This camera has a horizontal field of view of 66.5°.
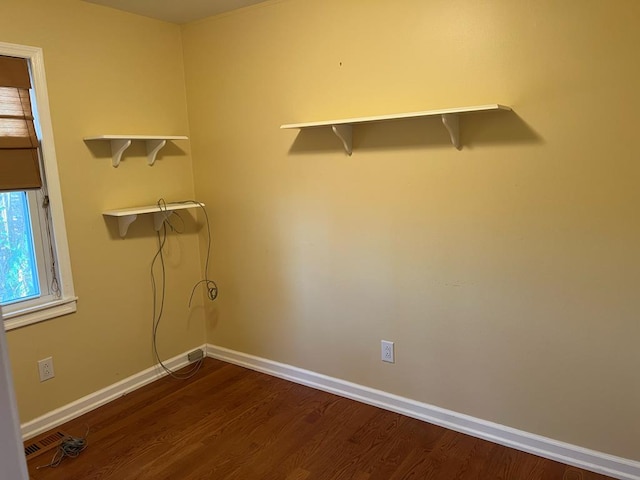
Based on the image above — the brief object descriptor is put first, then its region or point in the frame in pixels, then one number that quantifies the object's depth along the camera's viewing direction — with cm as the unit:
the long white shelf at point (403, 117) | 205
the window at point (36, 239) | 246
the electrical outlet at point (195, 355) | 342
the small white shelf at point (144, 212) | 280
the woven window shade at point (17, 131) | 232
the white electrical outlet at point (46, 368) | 259
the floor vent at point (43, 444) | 244
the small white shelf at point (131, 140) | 270
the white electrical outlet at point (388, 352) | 268
